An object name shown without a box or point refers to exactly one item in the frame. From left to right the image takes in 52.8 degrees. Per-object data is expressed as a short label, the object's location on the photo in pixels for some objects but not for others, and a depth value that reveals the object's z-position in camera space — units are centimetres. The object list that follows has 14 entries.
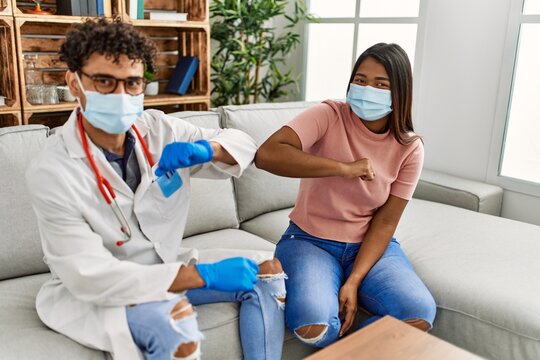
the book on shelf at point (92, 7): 247
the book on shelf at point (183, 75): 290
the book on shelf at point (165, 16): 272
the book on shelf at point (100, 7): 250
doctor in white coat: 123
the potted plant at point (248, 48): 303
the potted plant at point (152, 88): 285
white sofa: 148
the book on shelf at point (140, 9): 265
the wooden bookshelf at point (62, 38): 231
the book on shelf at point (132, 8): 262
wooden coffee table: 122
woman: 155
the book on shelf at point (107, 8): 254
